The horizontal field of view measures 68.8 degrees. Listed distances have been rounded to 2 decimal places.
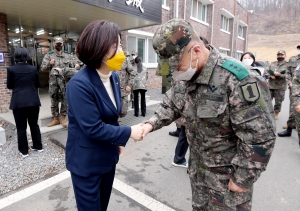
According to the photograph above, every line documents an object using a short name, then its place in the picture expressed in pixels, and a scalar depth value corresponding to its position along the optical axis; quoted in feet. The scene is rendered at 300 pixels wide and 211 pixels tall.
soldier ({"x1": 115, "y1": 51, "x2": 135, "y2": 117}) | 16.72
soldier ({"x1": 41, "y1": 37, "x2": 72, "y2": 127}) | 16.42
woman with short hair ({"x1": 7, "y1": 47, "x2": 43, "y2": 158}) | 11.65
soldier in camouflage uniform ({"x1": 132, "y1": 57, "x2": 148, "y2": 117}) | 20.36
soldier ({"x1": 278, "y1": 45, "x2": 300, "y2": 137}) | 16.59
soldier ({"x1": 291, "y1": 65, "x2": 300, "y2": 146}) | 12.99
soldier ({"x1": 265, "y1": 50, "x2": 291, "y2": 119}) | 20.21
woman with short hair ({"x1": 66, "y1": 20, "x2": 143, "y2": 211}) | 4.75
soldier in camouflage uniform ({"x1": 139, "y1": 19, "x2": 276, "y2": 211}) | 4.08
